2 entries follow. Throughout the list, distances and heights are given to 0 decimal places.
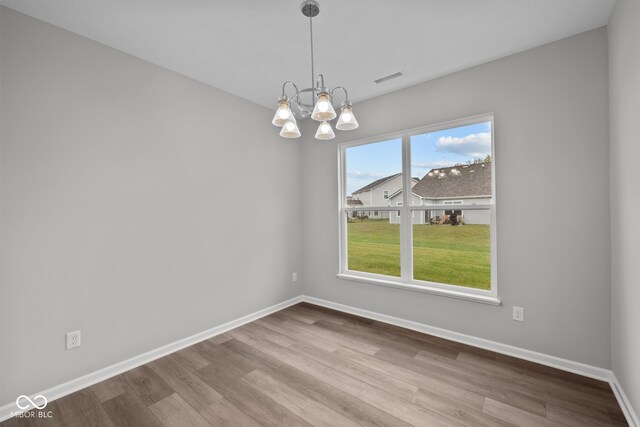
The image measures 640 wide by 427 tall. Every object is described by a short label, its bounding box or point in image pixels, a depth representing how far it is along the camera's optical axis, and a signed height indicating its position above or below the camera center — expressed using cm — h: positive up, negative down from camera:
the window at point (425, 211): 271 -1
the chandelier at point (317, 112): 158 +60
